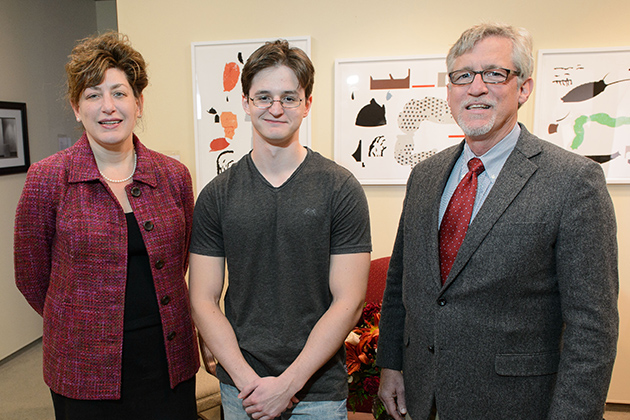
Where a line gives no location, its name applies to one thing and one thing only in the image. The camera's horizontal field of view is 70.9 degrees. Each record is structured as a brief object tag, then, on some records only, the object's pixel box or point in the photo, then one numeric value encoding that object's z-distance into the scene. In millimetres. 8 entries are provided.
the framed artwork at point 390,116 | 2730
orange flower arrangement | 1828
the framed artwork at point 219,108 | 2865
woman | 1471
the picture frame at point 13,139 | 3398
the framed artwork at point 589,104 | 2582
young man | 1350
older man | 1079
